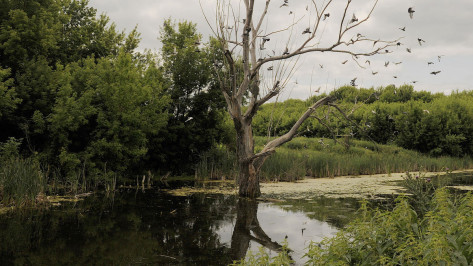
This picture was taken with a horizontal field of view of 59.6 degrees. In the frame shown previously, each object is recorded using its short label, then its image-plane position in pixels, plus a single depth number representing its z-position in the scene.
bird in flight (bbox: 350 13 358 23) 10.15
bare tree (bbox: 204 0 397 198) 11.42
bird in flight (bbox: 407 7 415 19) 8.16
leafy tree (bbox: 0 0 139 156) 12.98
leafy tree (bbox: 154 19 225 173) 17.11
